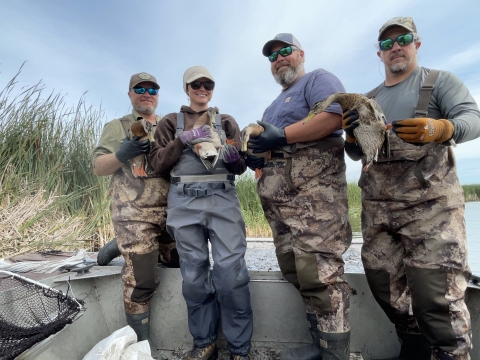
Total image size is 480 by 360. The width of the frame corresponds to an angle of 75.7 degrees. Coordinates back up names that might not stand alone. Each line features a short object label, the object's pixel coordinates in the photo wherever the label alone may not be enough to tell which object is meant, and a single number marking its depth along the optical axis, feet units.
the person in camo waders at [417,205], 6.82
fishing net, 6.90
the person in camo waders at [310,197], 7.67
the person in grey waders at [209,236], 8.25
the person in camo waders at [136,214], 9.21
